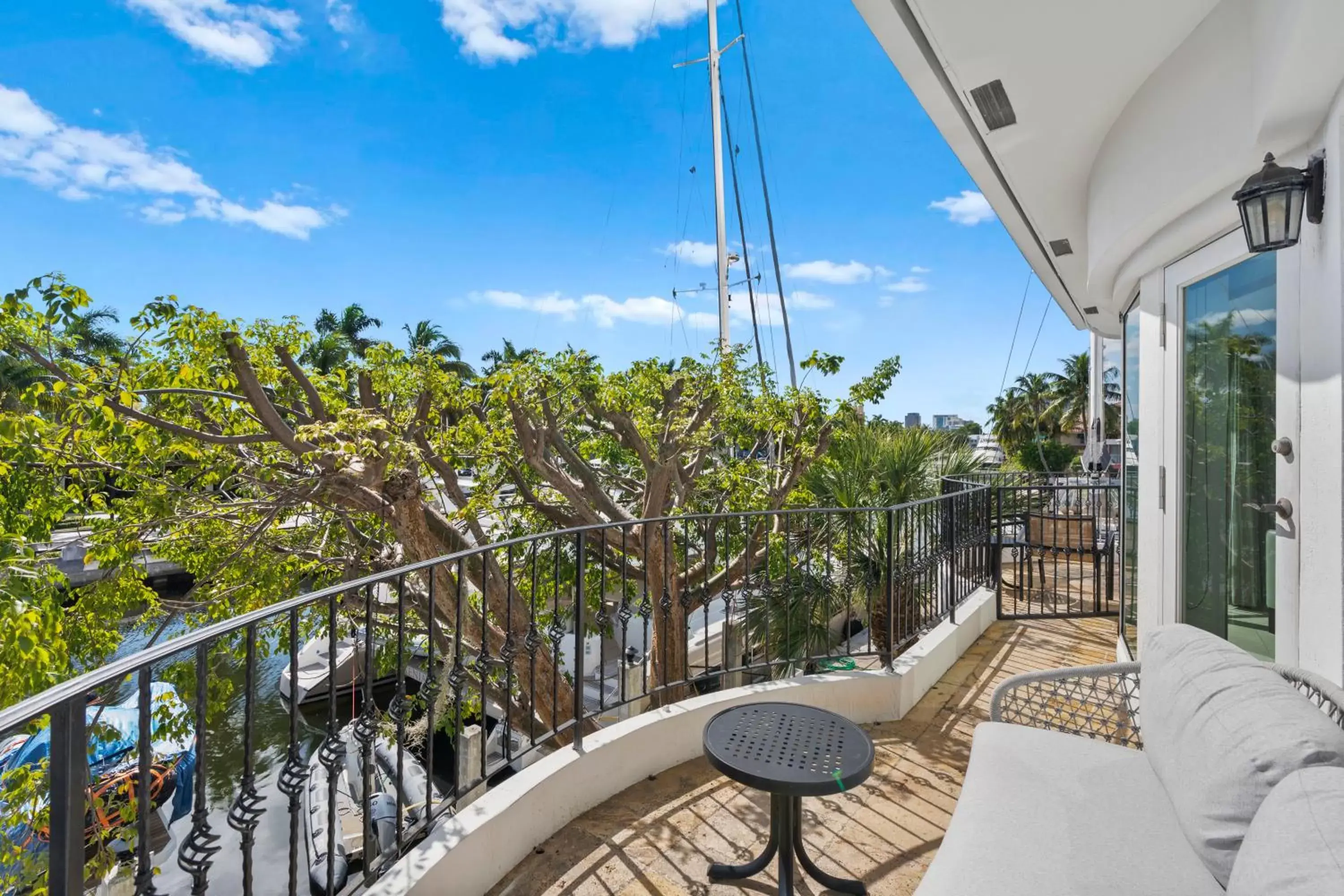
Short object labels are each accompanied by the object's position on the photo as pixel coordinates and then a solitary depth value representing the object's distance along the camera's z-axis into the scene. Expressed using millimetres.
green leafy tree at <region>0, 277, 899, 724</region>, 4000
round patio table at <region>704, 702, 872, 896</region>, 1554
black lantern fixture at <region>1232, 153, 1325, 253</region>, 1764
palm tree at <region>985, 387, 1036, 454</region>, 31208
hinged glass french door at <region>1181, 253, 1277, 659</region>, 2223
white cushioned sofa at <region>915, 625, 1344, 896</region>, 938
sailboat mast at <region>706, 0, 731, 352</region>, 10141
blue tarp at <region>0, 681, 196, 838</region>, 2168
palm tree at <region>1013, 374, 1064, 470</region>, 30297
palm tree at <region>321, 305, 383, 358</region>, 32125
